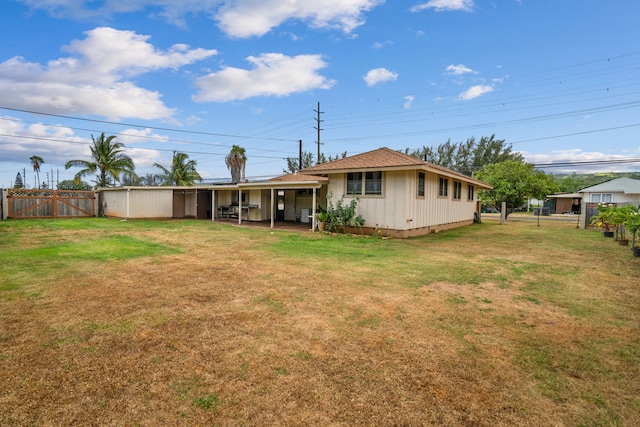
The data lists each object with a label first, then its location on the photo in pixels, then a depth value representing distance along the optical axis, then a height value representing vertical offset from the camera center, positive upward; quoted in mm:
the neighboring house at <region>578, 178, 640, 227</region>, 29930 +1029
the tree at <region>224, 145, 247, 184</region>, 33500 +4265
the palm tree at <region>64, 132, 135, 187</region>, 25062 +3019
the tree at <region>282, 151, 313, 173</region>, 45719 +5639
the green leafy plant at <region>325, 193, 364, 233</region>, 13031 -692
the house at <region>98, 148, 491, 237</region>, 12438 +161
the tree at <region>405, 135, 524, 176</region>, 47938 +7652
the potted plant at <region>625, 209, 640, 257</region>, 8352 -601
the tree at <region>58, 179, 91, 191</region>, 37738 +1903
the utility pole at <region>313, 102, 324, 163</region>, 28778 +7354
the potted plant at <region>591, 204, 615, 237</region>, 11112 -798
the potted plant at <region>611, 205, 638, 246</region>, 9076 -357
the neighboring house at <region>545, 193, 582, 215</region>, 41512 -487
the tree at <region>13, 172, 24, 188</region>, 59041 +3379
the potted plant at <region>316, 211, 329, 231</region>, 13799 -813
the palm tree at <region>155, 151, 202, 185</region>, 32469 +2935
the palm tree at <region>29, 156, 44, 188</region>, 46625 +5504
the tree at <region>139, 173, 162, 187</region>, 55562 +3513
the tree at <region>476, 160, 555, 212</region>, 23922 +1180
